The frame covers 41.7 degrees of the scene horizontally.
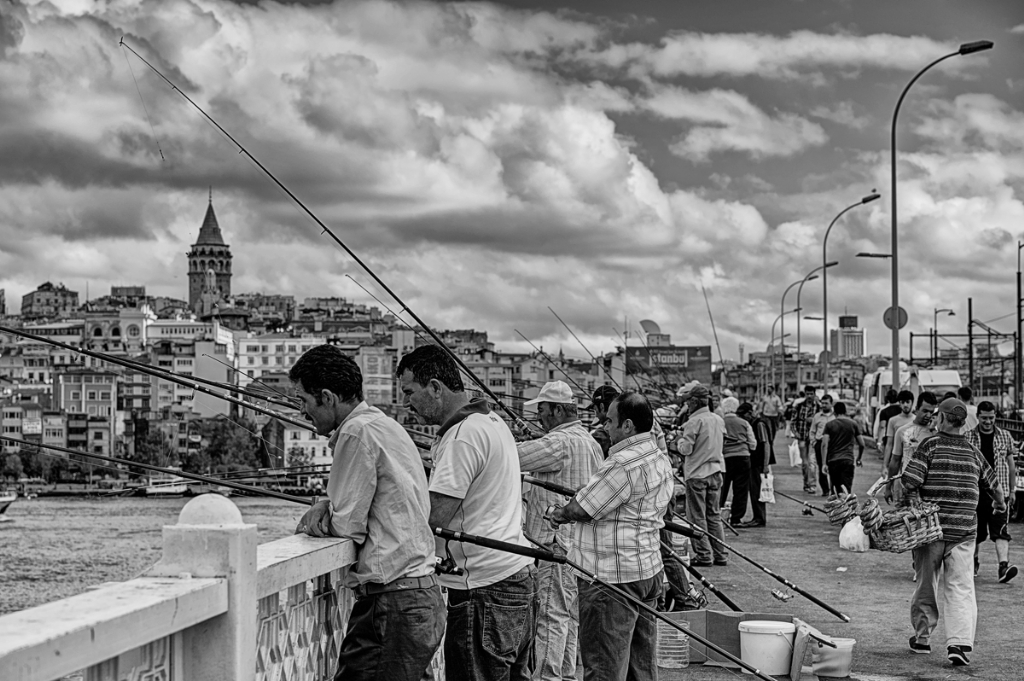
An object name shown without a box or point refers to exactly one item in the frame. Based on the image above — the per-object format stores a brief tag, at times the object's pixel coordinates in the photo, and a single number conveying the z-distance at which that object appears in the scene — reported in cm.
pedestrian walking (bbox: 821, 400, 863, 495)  1730
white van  3447
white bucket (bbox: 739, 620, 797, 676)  787
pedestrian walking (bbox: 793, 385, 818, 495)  2175
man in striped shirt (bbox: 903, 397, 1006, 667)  828
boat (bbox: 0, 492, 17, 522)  11099
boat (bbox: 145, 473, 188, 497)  12163
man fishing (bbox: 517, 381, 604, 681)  695
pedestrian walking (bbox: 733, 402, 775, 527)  1645
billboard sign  9725
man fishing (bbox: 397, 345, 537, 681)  490
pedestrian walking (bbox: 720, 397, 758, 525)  1580
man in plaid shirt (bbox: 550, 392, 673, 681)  591
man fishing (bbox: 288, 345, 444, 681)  420
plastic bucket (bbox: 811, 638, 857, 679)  786
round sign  2595
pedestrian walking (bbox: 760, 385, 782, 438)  2742
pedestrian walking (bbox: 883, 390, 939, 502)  1021
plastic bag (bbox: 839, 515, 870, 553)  875
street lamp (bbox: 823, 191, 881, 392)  4449
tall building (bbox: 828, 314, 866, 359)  10587
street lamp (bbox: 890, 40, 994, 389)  2485
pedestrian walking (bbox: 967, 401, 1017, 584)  1127
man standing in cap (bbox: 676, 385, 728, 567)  1291
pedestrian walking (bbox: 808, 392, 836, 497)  1966
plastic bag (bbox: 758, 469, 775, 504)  1656
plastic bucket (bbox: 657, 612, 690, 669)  807
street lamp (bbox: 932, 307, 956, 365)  6964
